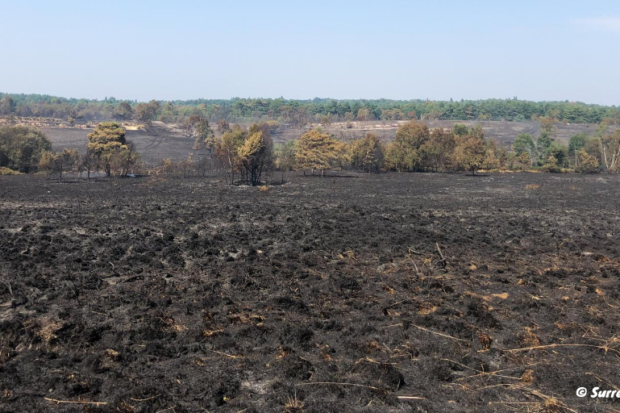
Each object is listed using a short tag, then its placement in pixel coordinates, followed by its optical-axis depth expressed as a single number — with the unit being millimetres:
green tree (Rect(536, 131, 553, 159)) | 118619
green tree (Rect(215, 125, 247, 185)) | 73038
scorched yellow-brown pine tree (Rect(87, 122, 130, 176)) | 83812
